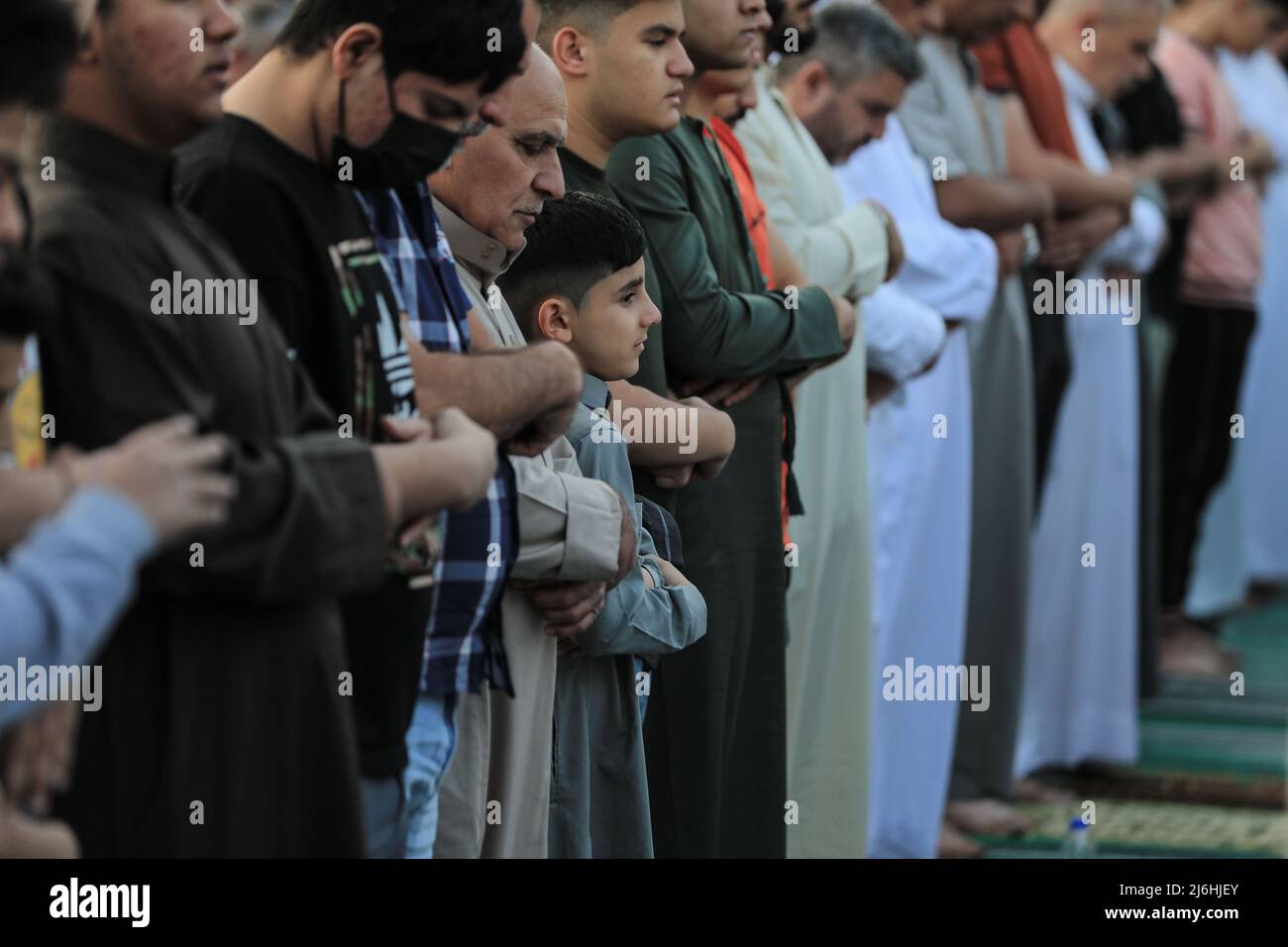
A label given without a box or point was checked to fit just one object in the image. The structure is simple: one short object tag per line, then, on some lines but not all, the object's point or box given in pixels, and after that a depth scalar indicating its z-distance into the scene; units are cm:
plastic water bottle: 1055
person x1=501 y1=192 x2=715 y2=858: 584
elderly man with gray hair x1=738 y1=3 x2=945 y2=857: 821
